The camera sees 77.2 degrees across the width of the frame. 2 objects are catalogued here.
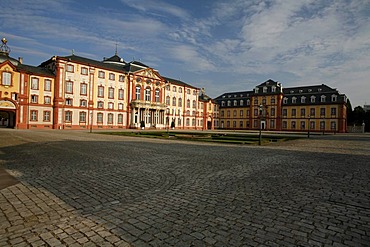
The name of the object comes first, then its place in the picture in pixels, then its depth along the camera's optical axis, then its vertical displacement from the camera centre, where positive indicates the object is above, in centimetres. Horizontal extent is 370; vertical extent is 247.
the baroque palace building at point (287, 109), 6119 +504
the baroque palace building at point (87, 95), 4078 +611
